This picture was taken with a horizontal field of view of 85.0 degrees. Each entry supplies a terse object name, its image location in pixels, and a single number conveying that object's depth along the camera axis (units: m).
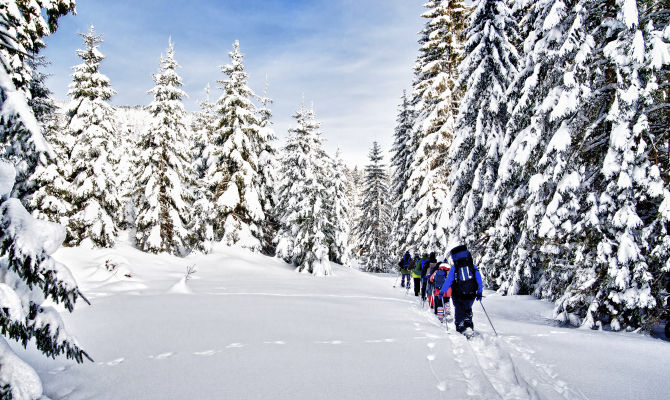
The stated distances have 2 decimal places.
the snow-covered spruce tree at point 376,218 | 38.41
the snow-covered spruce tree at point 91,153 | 20.80
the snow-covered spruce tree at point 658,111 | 7.45
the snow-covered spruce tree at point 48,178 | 18.55
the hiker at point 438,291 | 9.49
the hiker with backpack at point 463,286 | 8.09
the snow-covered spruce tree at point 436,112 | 19.27
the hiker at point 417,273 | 14.29
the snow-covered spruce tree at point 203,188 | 25.31
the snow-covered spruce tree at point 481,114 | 15.62
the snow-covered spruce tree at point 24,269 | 2.94
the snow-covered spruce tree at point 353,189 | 67.25
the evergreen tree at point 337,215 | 30.30
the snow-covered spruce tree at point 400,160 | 29.13
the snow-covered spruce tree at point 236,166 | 24.53
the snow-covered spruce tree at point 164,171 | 22.53
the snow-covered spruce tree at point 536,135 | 9.62
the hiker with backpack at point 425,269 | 12.43
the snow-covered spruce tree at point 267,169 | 27.80
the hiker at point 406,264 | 17.36
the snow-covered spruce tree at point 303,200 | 24.52
